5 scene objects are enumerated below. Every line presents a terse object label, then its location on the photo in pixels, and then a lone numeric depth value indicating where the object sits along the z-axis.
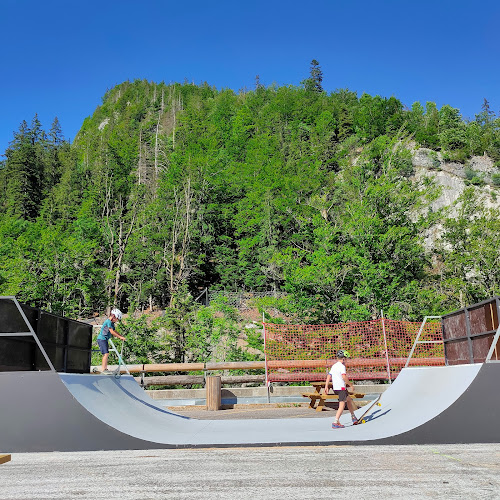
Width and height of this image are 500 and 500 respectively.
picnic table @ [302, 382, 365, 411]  12.16
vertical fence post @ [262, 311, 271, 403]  14.70
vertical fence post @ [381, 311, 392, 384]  14.97
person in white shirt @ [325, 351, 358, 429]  8.21
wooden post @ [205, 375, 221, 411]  13.77
